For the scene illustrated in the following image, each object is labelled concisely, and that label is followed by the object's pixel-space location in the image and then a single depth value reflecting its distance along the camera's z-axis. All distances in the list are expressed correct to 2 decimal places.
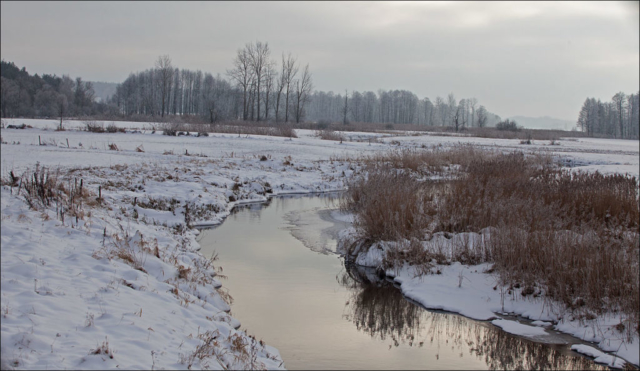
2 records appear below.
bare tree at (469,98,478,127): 184.77
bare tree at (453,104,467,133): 181.06
